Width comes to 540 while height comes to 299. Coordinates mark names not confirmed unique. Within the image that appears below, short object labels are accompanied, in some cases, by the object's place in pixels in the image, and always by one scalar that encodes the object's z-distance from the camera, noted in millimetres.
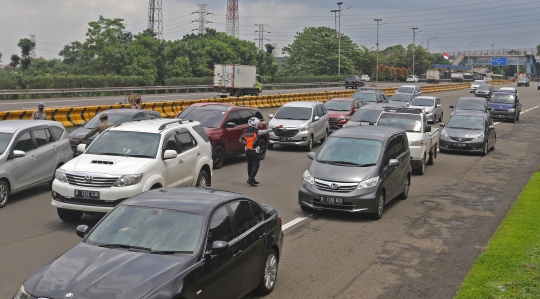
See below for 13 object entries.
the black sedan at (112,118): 19562
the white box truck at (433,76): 111250
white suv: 11852
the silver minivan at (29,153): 14328
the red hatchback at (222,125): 20250
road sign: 164475
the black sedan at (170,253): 6215
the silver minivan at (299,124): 25266
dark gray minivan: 13453
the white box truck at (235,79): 57125
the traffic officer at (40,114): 19844
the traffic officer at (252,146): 17156
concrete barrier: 26469
